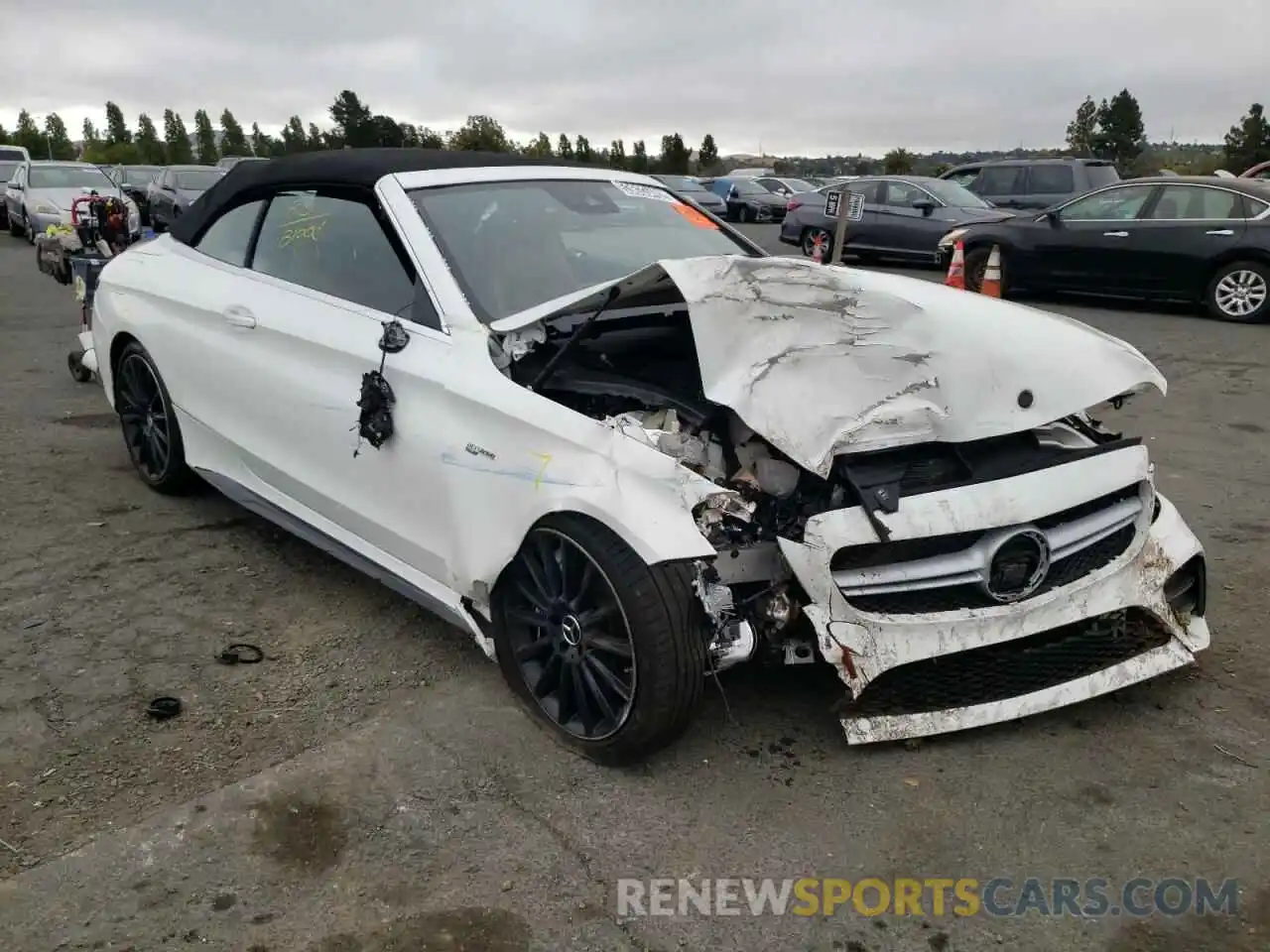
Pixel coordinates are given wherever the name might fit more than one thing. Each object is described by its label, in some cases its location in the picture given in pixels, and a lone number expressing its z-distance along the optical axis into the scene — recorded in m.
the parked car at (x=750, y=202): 28.59
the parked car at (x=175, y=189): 19.20
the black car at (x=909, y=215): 14.96
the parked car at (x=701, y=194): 25.28
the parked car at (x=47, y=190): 17.59
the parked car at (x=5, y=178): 22.40
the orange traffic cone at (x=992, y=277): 11.27
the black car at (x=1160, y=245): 10.54
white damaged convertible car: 2.78
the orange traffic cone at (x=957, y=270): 11.37
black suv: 16.05
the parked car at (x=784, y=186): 30.00
